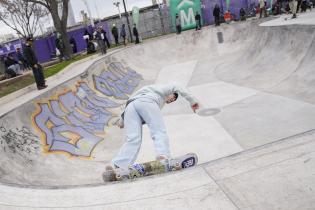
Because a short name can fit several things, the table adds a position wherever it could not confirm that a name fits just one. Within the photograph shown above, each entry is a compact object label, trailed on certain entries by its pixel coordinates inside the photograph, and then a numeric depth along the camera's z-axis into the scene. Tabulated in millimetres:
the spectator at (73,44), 29050
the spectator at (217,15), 25297
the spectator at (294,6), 17014
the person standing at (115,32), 27214
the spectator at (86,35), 26272
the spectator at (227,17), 26484
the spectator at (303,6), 21322
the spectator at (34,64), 11195
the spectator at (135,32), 25216
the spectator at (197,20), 25500
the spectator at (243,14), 26438
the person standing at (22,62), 19756
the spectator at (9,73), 16027
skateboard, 4504
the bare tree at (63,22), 24297
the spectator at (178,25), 26484
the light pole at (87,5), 29711
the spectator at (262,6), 25000
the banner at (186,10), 28000
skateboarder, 4516
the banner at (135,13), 28172
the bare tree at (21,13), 33375
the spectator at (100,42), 20238
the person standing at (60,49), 23806
